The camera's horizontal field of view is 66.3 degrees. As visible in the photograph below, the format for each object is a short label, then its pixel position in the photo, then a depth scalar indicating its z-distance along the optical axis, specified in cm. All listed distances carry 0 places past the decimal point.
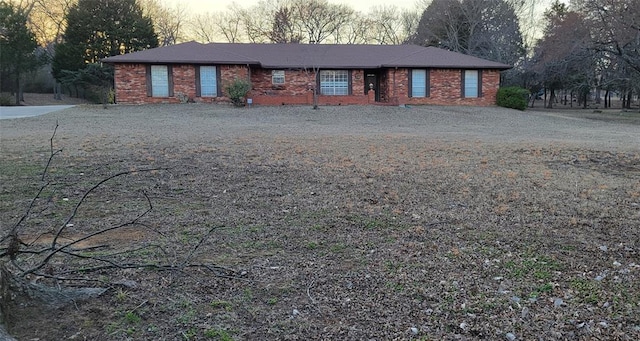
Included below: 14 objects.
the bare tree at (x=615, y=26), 2331
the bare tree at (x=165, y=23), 4994
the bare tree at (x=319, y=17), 4759
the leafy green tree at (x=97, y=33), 3881
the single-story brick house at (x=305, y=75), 2556
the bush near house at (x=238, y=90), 2392
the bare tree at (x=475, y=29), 4041
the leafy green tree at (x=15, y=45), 3828
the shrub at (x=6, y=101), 3135
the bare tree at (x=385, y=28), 5175
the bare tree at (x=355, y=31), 5066
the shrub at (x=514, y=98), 2717
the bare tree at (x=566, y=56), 2659
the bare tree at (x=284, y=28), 4712
